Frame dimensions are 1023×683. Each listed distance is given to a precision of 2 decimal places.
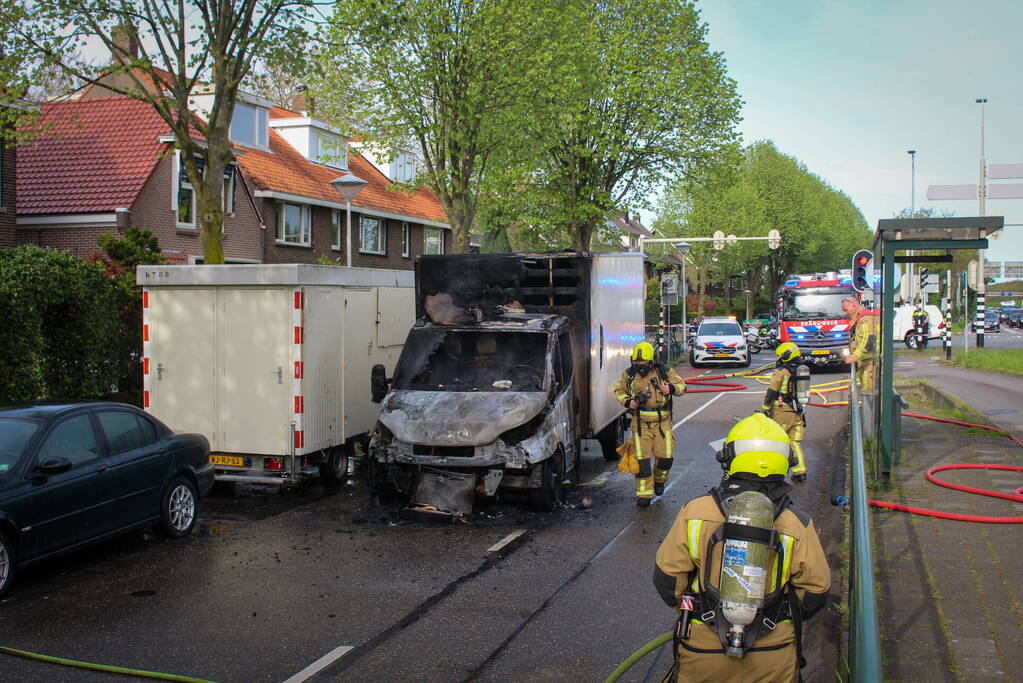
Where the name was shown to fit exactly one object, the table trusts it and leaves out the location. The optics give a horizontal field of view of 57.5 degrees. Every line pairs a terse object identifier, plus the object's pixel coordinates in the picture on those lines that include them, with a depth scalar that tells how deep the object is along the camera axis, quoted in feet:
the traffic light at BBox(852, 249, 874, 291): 61.93
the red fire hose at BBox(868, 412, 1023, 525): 27.22
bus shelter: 31.14
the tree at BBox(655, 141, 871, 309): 196.85
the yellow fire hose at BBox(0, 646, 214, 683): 17.57
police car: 98.78
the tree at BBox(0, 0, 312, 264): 47.67
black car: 22.75
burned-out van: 30.42
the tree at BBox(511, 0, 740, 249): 97.55
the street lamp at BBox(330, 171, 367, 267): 58.39
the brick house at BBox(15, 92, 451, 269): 81.71
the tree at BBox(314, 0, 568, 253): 67.77
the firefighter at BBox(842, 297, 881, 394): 40.57
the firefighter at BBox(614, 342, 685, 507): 33.01
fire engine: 89.40
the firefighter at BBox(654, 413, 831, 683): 11.12
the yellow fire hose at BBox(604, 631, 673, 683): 12.34
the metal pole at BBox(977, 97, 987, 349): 101.97
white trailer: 34.14
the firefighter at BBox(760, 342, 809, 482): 36.86
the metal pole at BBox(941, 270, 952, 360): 104.15
